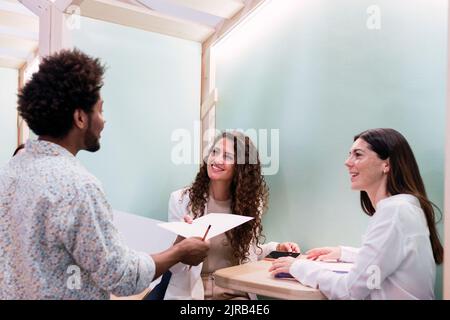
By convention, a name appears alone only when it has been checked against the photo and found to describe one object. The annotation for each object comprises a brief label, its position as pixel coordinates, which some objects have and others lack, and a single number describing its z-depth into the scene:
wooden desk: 1.33
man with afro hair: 1.02
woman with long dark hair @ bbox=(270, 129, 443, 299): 1.24
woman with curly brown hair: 1.86
